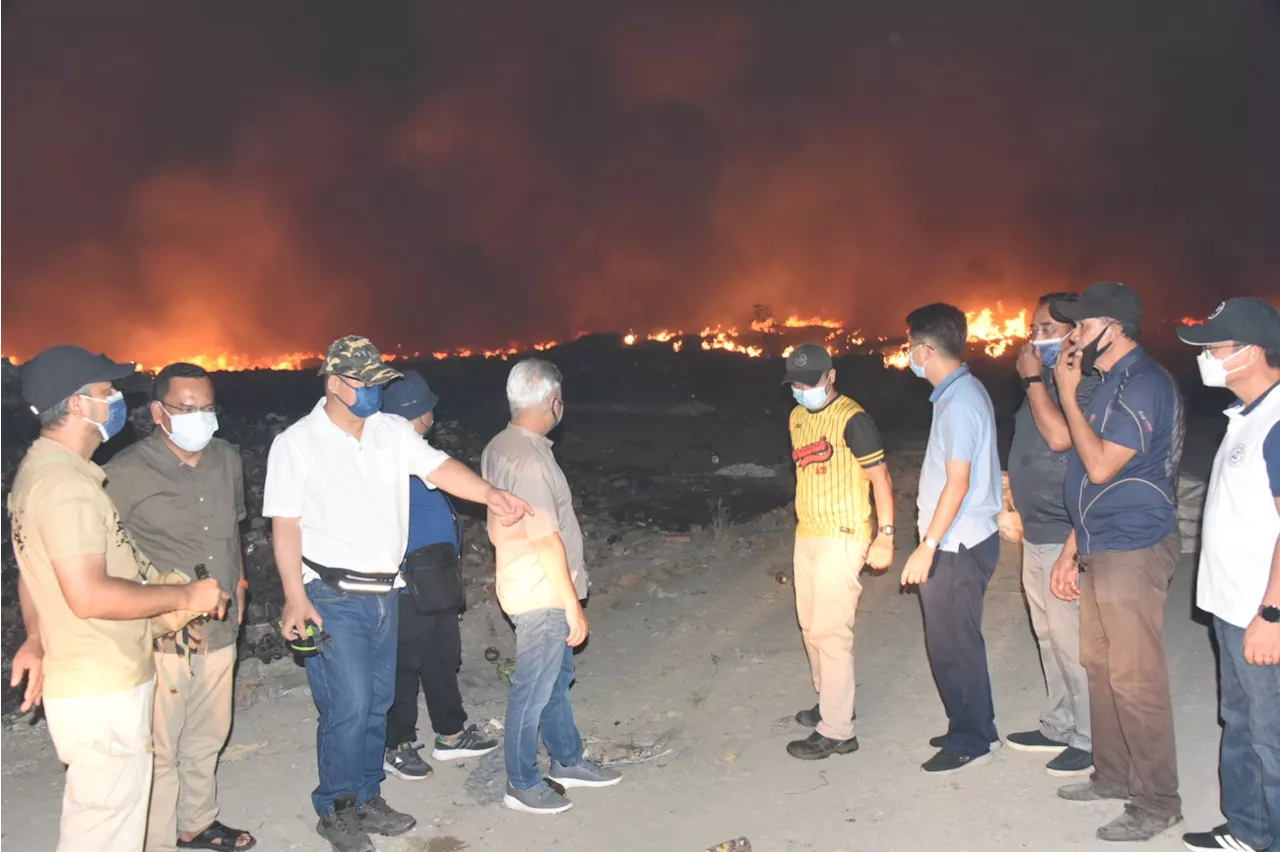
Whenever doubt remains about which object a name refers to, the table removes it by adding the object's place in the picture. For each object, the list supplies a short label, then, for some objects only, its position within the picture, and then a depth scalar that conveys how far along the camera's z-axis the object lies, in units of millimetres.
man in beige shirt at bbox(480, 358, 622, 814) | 4441
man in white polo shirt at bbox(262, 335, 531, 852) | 4199
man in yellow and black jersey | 4938
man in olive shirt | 4199
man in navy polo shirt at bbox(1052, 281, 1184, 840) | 3947
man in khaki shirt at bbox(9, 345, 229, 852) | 3191
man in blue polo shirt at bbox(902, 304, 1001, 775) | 4629
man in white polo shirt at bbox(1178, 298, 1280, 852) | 3463
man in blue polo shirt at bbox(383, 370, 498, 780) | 5152
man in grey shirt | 4699
